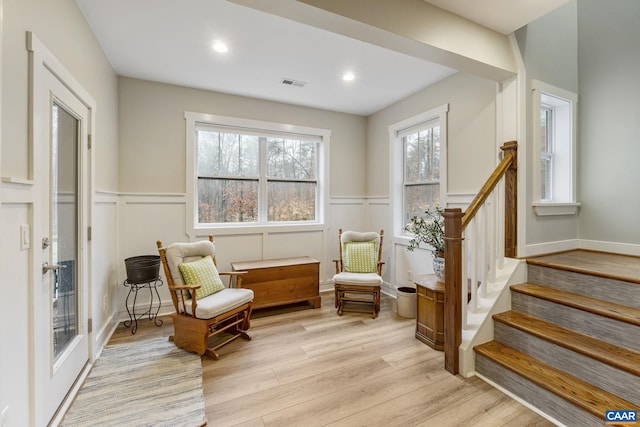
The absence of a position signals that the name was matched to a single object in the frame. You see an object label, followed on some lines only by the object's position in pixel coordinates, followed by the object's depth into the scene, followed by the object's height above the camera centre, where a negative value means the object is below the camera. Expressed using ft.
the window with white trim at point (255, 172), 11.69 +1.85
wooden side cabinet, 8.13 -3.07
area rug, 5.52 -4.09
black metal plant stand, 9.54 -3.62
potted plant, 8.91 -0.76
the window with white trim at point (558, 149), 8.98 +2.13
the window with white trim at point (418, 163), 10.44 +2.12
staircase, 5.00 -2.70
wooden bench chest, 10.64 -2.73
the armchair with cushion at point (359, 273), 10.68 -2.52
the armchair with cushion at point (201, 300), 7.83 -2.63
